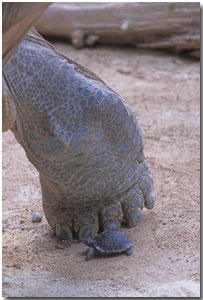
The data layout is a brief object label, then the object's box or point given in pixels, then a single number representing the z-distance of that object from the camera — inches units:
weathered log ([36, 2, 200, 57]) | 455.0
